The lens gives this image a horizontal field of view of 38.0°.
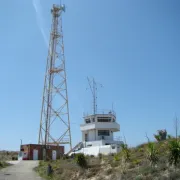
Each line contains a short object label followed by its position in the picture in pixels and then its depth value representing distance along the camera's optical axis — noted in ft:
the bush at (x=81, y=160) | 68.52
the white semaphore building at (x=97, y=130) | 164.51
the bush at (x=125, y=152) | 58.75
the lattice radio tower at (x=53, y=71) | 159.74
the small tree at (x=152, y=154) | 50.70
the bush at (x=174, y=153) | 45.68
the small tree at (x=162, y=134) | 93.81
